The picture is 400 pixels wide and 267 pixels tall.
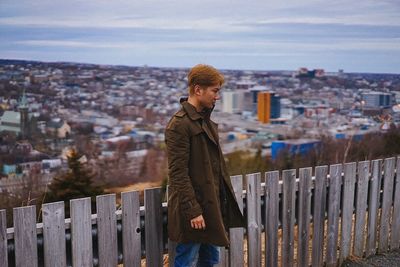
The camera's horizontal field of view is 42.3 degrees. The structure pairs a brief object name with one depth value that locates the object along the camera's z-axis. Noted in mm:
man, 2880
